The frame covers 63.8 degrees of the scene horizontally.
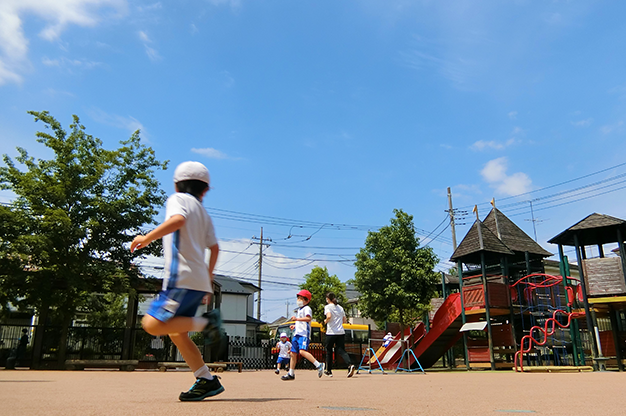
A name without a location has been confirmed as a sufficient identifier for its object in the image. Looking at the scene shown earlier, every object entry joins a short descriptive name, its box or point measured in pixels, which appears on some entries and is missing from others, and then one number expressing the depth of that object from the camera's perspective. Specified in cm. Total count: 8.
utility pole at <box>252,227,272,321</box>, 5541
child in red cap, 967
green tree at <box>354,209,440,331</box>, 2514
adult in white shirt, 1080
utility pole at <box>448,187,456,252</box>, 4017
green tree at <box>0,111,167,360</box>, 1880
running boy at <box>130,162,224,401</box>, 341
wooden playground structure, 1847
